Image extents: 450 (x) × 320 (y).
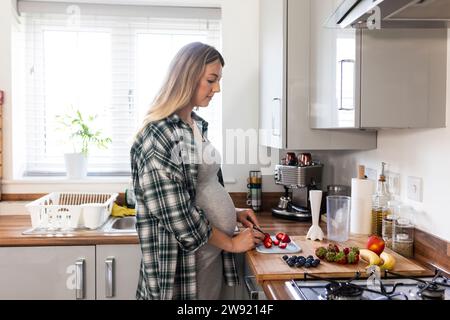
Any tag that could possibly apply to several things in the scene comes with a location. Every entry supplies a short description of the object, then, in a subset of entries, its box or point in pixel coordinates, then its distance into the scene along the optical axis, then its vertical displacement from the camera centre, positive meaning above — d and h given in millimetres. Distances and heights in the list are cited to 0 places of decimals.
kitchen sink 2280 -412
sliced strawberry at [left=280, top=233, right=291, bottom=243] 1724 -366
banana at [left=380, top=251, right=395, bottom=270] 1422 -376
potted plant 2598 +33
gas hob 1151 -402
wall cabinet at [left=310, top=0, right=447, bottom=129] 1494 +228
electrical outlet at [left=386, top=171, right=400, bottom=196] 1805 -153
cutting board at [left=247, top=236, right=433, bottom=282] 1382 -398
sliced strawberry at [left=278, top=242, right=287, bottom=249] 1684 -381
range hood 1044 +339
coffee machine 2262 -211
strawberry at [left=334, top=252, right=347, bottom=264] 1486 -378
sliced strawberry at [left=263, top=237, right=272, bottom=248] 1689 -372
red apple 1503 -342
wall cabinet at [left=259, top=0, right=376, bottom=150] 2064 +276
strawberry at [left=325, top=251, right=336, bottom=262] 1494 -374
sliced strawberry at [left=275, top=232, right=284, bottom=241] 1738 -357
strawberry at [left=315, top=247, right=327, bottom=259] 1538 -374
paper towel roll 1883 -251
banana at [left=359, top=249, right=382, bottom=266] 1432 -369
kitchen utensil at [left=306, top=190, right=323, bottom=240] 1836 -299
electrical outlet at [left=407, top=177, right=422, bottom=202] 1630 -163
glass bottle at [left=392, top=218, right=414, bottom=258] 1630 -342
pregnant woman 1484 -188
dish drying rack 2107 -342
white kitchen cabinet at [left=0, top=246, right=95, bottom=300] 1976 -574
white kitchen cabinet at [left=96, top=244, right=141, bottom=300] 2002 -574
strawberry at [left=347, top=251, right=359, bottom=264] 1478 -375
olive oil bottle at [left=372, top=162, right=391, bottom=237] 1835 -244
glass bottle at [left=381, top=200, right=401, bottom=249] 1703 -298
